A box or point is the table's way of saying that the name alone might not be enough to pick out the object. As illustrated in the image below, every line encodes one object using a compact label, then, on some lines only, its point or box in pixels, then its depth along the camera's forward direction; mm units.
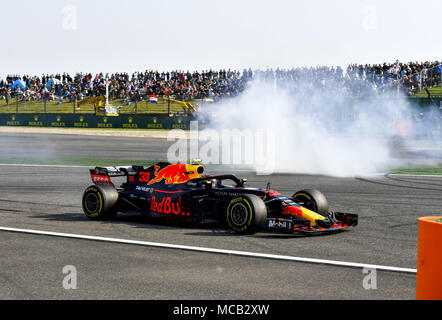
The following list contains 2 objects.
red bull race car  19656
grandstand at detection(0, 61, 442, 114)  58344
